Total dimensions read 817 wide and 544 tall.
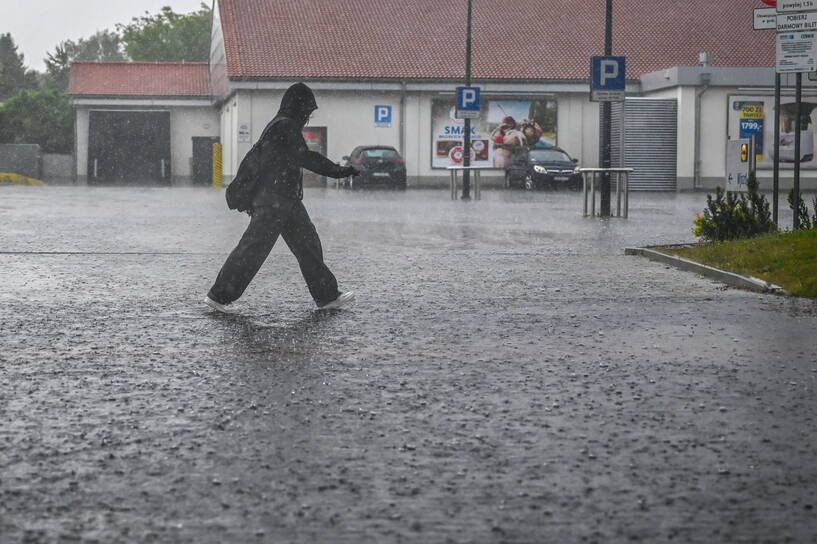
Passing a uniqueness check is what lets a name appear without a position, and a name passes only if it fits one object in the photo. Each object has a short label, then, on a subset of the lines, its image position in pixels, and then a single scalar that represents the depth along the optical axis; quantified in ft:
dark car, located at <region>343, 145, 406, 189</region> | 154.92
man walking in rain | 33.81
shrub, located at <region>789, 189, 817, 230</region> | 51.21
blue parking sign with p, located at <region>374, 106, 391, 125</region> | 170.50
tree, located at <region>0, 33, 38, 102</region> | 411.77
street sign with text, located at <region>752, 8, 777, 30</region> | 52.90
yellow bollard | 190.71
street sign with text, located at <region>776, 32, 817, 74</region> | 49.65
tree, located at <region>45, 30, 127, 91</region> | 577.84
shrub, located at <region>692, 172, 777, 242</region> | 52.80
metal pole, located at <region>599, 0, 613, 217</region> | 79.66
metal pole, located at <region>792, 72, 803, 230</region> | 50.50
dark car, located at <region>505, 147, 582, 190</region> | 152.97
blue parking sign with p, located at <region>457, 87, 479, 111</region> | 118.62
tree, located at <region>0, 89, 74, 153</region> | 243.81
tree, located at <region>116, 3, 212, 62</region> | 368.68
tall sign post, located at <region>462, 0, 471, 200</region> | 118.73
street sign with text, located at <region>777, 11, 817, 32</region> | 49.57
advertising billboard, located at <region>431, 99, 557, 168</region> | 173.58
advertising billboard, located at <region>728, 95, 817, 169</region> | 154.92
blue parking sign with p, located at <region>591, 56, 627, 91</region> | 78.64
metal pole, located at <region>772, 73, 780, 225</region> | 53.62
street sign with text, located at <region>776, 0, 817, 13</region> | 49.62
